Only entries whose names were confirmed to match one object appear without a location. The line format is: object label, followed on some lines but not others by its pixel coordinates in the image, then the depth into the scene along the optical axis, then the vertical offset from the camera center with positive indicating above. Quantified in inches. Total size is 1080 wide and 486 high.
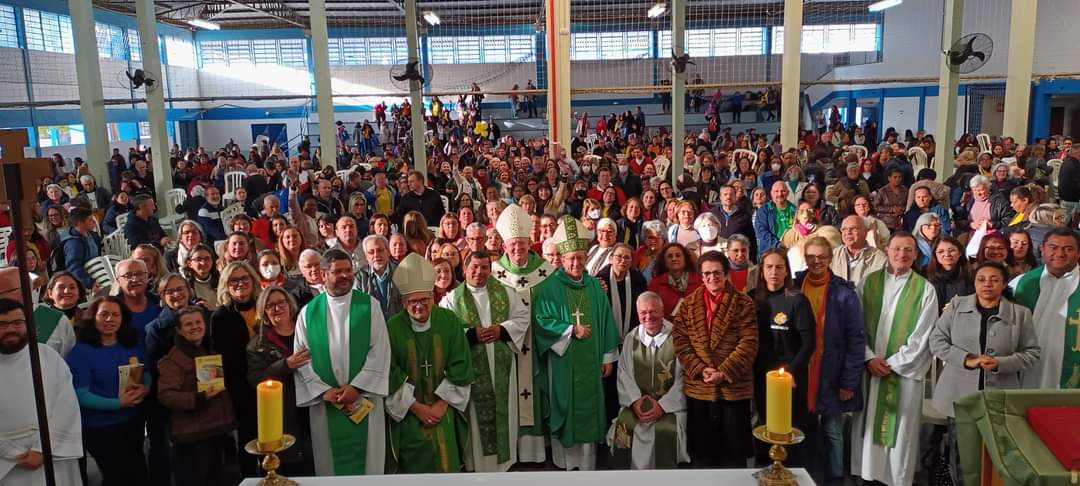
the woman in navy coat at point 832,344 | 159.0 -42.0
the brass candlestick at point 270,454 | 83.3 -32.8
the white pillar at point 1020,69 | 462.6 +33.6
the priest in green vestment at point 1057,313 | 154.5 -35.8
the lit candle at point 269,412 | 83.3 -27.7
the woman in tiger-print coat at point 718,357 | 154.5 -42.8
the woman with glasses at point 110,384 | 142.6 -42.2
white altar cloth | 99.7 -42.5
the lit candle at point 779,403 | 82.7 -27.8
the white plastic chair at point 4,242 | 278.0 -33.6
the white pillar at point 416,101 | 427.8 +21.1
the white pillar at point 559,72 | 466.3 +38.0
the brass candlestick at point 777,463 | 83.0 -36.2
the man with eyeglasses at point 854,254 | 197.3 -30.4
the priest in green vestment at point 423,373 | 154.6 -44.9
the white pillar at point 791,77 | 447.2 +31.1
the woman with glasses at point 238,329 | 157.0 -36.0
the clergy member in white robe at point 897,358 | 158.6 -44.9
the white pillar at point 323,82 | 423.8 +32.0
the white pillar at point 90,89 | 404.5 +30.1
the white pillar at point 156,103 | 407.2 +22.2
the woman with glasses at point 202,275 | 198.1 -32.2
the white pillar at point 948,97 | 394.3 +16.1
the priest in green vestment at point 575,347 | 172.6 -45.0
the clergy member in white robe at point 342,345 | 148.0 -37.2
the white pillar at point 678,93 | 433.1 +22.8
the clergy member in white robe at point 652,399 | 162.2 -53.4
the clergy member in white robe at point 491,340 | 168.7 -42.4
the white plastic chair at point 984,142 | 523.5 -9.2
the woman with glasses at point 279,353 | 146.5 -38.5
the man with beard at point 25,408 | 123.7 -40.8
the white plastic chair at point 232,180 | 532.1 -23.7
